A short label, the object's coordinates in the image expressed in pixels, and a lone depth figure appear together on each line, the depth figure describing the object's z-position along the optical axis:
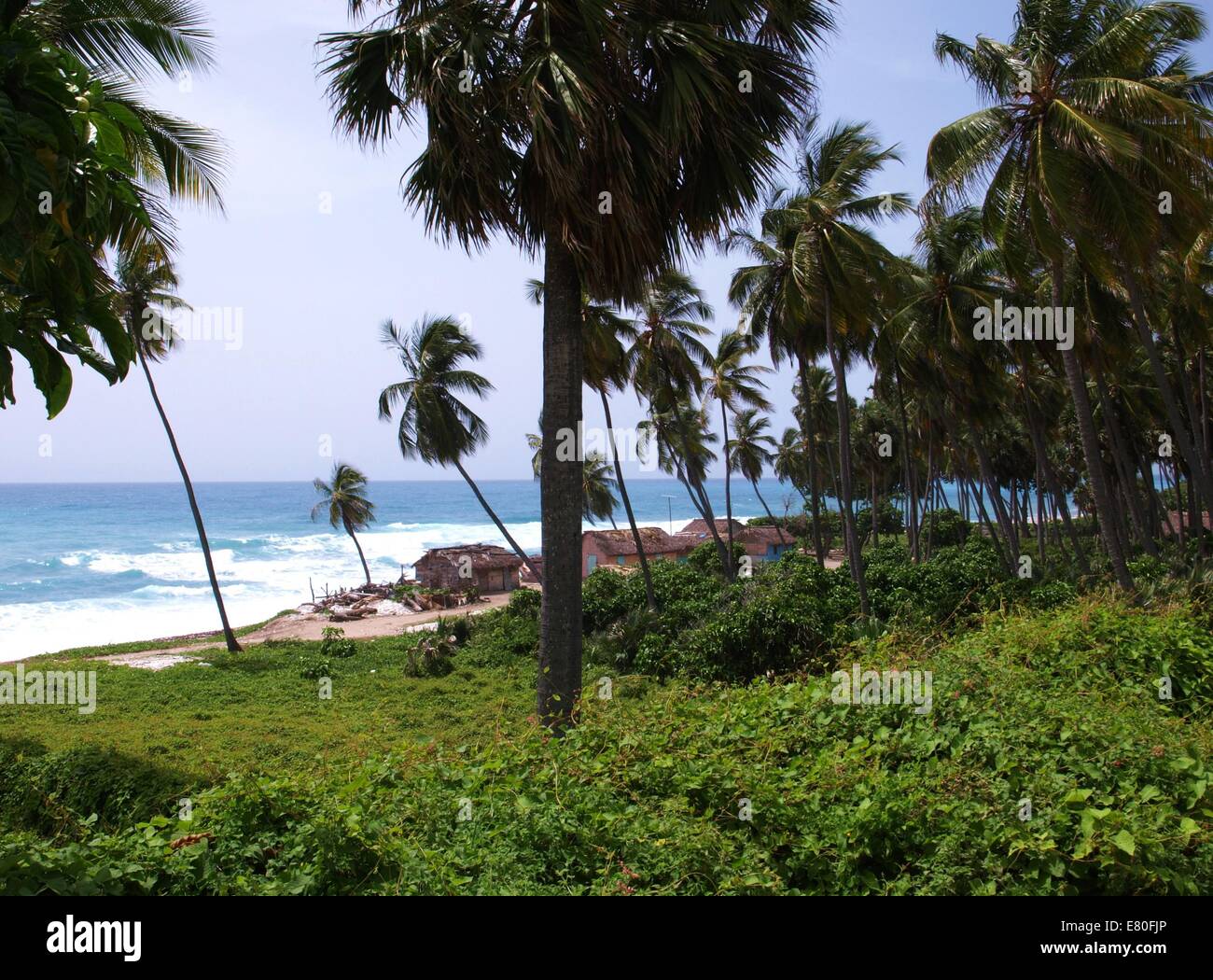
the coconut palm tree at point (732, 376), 30.30
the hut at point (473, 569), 44.81
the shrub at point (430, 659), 20.27
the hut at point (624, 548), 47.88
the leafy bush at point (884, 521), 57.53
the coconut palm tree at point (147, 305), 22.00
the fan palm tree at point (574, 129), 7.47
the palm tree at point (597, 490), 44.72
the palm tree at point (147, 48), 8.05
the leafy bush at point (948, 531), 50.06
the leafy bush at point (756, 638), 15.58
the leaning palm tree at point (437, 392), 26.78
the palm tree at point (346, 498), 48.97
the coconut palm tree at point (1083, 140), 12.27
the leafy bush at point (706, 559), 32.57
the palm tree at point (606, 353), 21.19
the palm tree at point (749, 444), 45.03
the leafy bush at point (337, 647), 23.66
